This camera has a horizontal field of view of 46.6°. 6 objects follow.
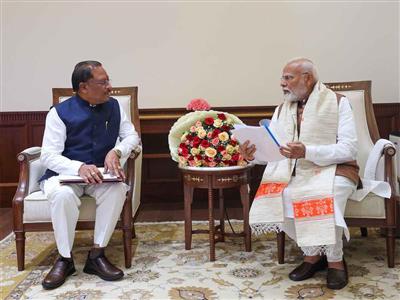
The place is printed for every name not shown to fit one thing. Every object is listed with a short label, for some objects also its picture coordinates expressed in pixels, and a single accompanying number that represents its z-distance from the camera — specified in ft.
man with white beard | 7.88
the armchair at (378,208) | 8.44
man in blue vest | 8.38
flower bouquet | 9.29
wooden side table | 9.29
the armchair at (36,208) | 8.77
